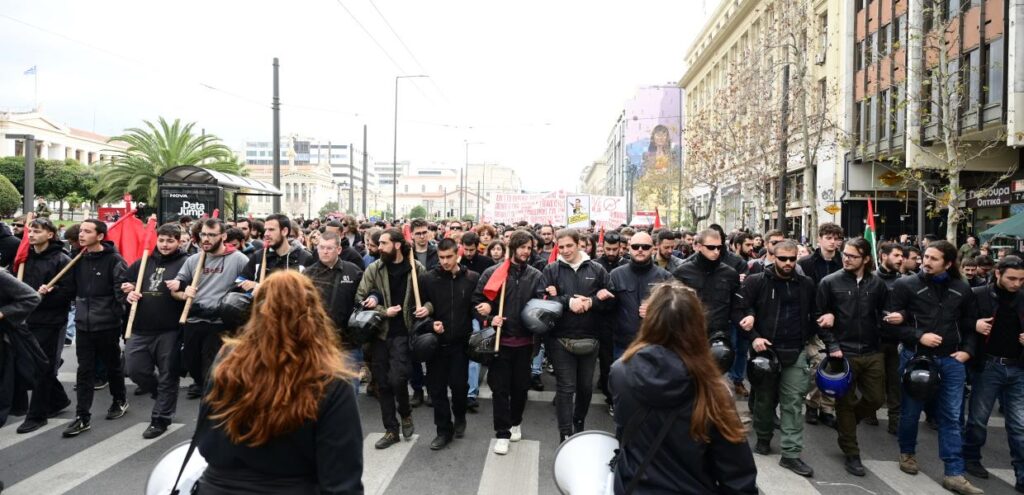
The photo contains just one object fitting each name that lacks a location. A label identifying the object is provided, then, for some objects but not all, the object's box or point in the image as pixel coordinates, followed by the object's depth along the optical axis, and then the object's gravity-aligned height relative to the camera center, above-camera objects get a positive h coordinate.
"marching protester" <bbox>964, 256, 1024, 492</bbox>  5.38 -1.02
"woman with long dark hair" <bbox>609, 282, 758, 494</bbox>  2.34 -0.65
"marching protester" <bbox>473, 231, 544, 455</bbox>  5.97 -0.99
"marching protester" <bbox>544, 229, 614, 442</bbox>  5.84 -0.75
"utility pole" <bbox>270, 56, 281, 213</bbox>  15.79 +2.81
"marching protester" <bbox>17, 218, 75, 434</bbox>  6.30 -0.80
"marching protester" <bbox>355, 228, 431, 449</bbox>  5.91 -0.76
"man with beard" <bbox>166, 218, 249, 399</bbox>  6.36 -0.54
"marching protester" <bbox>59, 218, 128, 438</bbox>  6.23 -0.73
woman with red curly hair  2.11 -0.59
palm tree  35.03 +4.23
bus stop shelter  17.06 +0.97
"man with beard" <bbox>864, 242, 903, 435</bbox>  6.87 -1.44
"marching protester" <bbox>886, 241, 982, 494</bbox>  5.43 -0.73
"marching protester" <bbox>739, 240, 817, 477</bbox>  5.57 -0.79
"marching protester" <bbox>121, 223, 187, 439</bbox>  6.18 -1.02
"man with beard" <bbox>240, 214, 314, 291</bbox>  6.54 -0.19
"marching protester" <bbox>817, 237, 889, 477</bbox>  5.68 -0.77
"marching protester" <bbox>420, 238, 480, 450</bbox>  5.97 -0.82
